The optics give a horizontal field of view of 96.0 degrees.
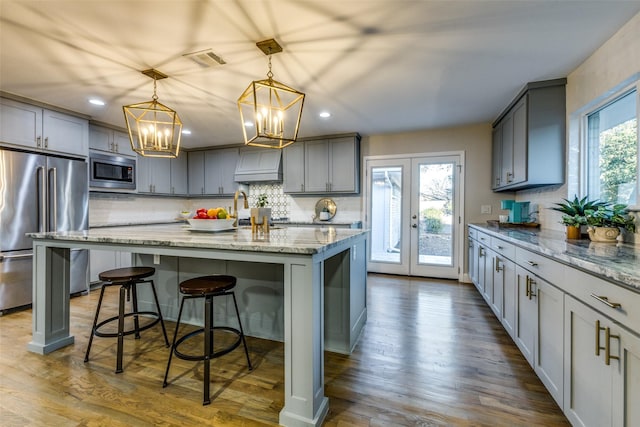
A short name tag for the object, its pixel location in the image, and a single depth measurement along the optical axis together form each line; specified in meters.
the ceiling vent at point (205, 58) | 2.35
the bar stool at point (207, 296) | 1.73
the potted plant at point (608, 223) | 1.90
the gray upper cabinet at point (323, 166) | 4.84
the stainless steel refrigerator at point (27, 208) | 3.13
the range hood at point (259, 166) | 5.26
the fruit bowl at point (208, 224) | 2.28
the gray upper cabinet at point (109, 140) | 4.24
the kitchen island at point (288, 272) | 1.55
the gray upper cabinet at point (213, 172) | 5.75
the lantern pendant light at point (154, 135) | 2.46
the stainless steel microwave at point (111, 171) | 4.18
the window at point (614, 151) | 2.08
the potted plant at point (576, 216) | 2.16
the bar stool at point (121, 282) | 2.04
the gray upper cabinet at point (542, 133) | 2.83
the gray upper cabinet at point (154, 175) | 5.04
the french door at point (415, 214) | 4.59
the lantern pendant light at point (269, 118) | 1.92
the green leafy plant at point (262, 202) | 2.65
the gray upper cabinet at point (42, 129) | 3.19
